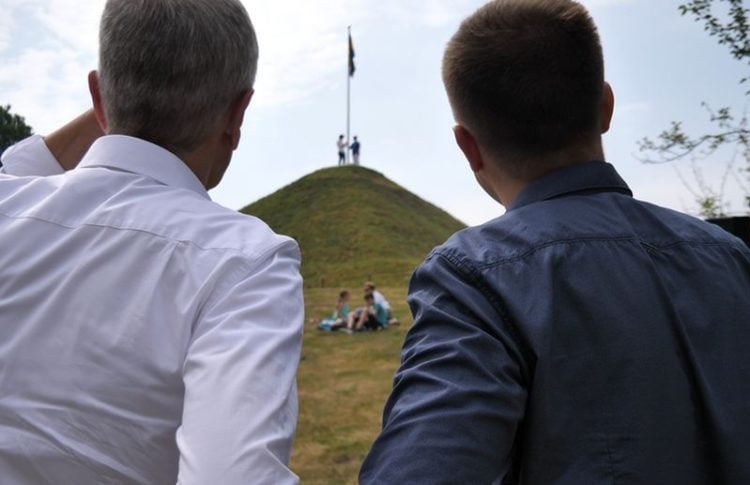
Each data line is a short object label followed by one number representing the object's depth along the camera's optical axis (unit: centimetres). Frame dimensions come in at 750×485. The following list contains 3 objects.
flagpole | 5062
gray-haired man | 106
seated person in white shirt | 1611
